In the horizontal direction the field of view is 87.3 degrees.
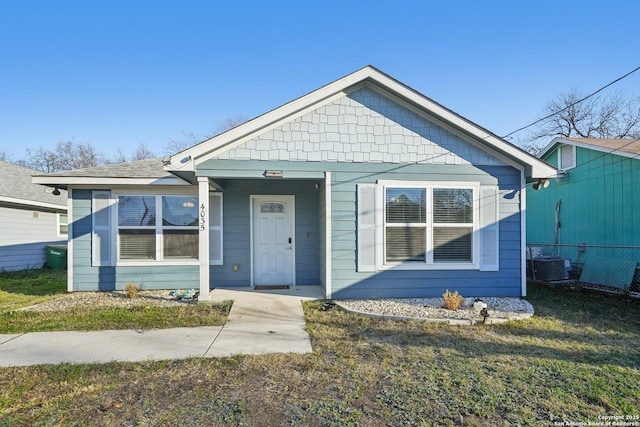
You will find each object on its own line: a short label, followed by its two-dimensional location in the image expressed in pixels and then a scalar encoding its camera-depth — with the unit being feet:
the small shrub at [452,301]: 19.62
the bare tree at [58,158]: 102.78
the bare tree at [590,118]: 66.03
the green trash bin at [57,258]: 40.50
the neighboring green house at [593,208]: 27.86
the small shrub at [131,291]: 23.11
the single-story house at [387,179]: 21.58
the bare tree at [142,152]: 110.49
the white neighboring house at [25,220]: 36.55
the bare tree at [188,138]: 100.68
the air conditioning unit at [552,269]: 28.27
